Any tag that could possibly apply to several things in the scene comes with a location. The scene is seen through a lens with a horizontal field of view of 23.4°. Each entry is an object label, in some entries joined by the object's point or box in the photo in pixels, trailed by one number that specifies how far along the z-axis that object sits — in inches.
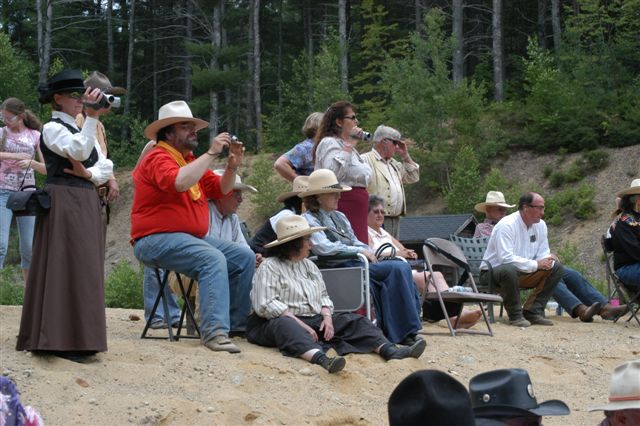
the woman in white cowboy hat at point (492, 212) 704.2
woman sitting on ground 435.4
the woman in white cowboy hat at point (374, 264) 478.4
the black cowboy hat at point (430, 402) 148.6
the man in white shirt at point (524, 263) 611.7
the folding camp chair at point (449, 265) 543.0
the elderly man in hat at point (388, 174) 566.5
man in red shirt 414.4
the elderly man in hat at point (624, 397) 211.4
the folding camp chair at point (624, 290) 639.1
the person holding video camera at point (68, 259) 369.4
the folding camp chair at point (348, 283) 473.5
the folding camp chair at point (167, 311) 440.3
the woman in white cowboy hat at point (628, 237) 638.7
